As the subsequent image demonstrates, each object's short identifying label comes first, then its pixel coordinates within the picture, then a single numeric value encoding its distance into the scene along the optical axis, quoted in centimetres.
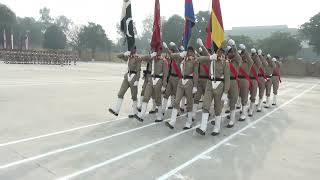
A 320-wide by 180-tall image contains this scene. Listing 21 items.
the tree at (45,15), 14236
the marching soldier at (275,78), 1563
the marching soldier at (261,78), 1368
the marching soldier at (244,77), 1145
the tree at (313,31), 6769
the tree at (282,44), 6644
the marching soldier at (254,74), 1260
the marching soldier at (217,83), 910
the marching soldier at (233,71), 993
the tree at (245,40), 6444
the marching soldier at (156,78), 1033
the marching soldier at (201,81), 1023
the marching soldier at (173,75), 1066
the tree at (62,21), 13898
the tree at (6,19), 7656
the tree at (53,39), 8438
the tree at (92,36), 8925
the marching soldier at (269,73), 1502
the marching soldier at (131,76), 1051
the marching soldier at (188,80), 959
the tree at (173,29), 7594
